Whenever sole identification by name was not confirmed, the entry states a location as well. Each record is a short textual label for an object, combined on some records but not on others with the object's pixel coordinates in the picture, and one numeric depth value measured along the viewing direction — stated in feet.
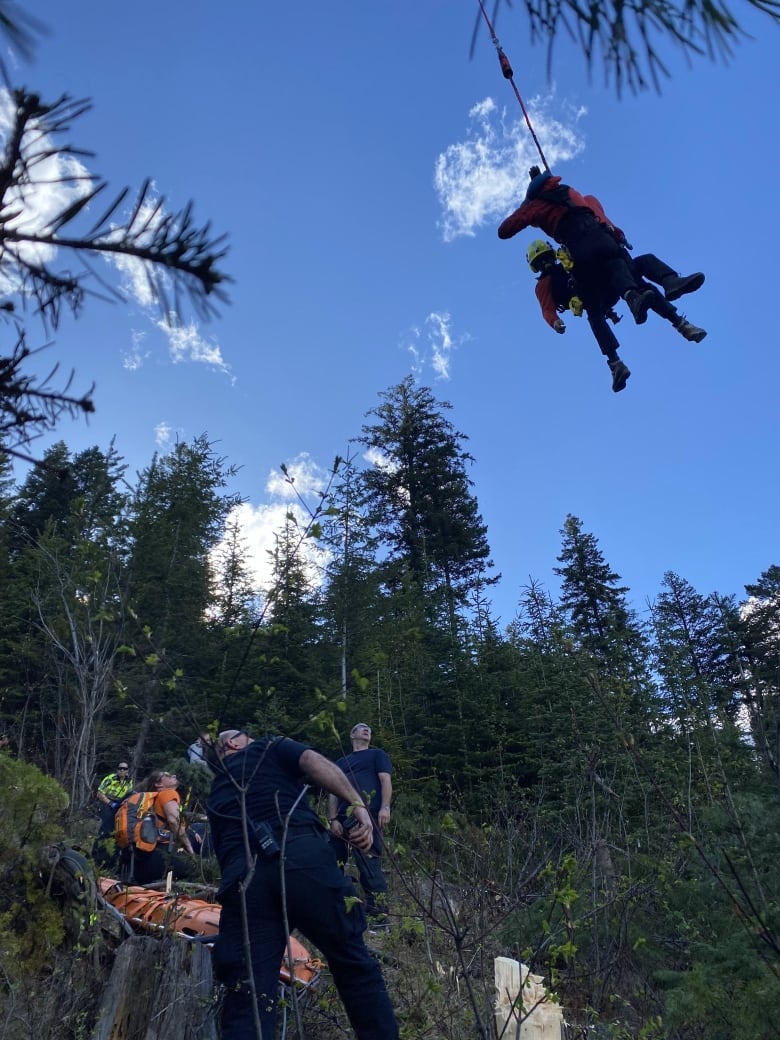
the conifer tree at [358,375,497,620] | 81.20
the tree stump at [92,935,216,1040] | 11.73
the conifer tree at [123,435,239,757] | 52.90
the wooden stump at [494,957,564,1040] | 11.71
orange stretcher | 12.88
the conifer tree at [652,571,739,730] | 40.42
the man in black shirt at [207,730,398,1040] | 9.91
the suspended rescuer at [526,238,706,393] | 18.29
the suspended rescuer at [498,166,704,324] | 17.93
